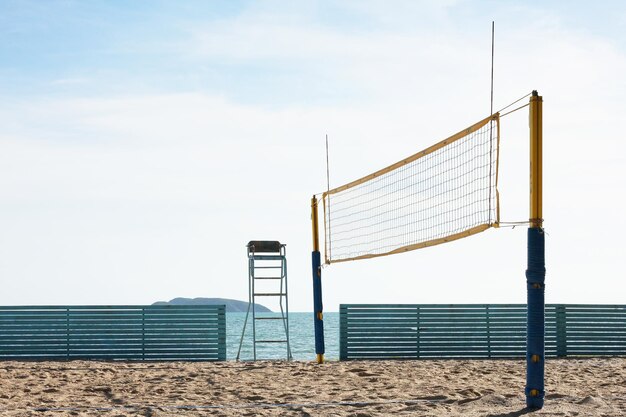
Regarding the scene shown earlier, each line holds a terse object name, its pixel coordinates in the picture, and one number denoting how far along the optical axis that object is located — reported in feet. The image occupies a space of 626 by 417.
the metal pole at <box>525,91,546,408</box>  23.09
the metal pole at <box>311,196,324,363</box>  38.40
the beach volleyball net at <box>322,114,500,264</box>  24.94
